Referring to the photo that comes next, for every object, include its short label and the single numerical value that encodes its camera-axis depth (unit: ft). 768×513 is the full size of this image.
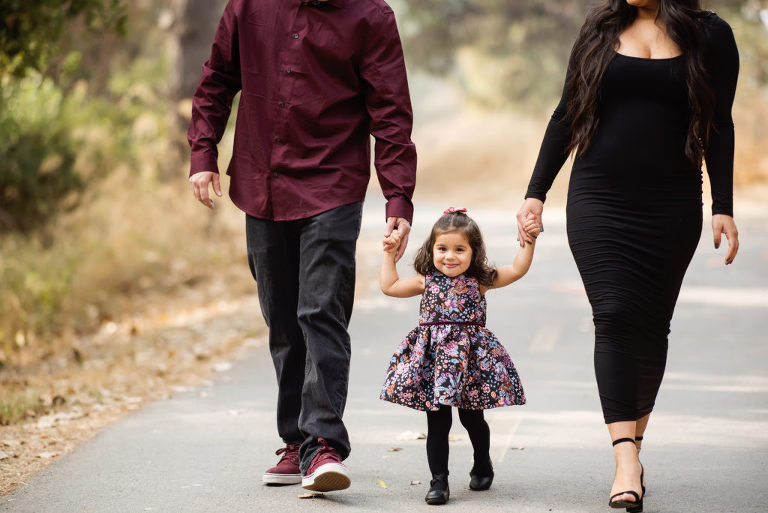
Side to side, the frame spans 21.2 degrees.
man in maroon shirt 26.77
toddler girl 26.08
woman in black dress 25.23
